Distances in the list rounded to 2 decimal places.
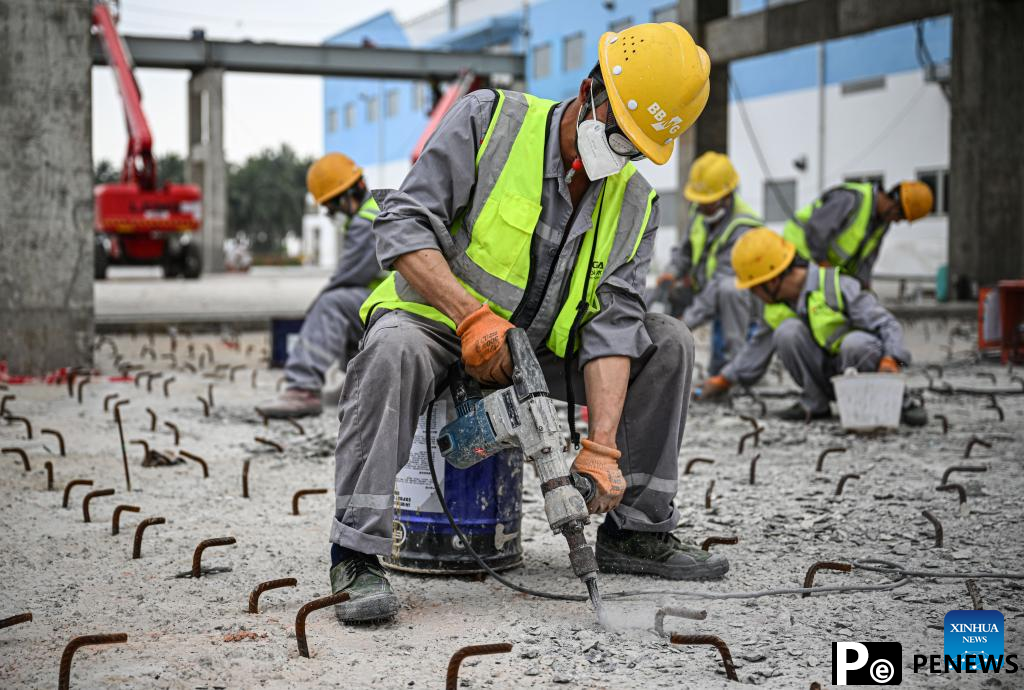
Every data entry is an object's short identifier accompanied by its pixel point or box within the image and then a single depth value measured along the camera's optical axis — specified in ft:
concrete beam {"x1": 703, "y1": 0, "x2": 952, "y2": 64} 41.57
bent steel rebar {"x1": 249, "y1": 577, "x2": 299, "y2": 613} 9.35
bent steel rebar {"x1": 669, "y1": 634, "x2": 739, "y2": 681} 8.02
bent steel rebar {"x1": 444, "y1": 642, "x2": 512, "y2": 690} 7.55
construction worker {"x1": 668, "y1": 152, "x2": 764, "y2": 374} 24.40
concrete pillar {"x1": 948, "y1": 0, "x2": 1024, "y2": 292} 40.42
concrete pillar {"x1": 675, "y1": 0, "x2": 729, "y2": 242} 47.06
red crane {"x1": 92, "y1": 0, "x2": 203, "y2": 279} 59.36
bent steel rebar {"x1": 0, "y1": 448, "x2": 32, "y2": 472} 14.37
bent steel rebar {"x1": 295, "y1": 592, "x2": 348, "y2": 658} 8.35
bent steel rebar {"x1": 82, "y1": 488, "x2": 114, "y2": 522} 12.15
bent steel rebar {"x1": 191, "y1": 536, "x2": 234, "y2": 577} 10.34
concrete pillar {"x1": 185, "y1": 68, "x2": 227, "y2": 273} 87.86
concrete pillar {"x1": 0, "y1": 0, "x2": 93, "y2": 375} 22.68
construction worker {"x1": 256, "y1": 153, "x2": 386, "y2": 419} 20.08
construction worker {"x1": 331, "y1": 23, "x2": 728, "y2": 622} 9.25
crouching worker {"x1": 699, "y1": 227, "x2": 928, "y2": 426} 19.17
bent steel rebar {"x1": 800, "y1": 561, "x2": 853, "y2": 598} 9.98
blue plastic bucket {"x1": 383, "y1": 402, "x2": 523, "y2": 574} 10.11
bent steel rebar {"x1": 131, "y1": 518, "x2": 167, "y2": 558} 10.85
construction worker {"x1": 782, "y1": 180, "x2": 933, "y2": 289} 23.52
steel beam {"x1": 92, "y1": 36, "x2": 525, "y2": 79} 77.20
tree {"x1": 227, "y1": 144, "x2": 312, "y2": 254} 198.70
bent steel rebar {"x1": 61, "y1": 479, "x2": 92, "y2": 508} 12.75
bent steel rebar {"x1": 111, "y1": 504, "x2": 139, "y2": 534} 11.71
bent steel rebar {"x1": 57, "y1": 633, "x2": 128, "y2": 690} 7.47
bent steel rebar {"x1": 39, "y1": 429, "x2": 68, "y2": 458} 15.62
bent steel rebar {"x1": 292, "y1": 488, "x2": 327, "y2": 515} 12.90
